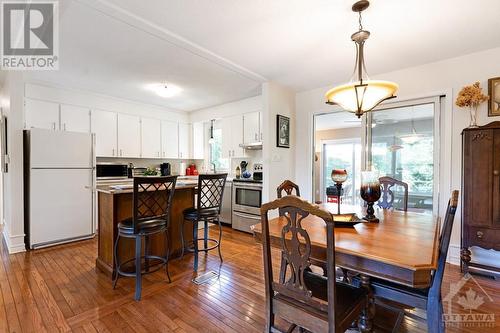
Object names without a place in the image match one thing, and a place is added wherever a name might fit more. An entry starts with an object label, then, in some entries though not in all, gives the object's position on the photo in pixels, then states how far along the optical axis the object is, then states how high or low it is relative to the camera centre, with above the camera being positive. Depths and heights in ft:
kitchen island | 8.18 -2.29
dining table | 3.51 -1.47
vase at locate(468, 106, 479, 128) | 9.10 +1.83
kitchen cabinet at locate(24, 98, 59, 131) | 12.42 +2.62
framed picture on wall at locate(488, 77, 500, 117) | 8.72 +2.45
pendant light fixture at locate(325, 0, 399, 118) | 6.12 +1.89
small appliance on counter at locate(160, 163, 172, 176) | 17.97 -0.44
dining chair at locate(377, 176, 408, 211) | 8.38 -1.07
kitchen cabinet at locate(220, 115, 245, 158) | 16.00 +1.85
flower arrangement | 8.77 +2.38
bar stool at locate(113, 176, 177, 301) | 6.98 -1.81
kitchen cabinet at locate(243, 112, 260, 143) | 15.01 +2.29
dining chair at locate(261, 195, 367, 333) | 3.53 -2.15
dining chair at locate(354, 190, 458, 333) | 4.14 -2.47
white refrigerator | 10.73 -1.08
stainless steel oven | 13.48 -2.35
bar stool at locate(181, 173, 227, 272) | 8.81 -1.51
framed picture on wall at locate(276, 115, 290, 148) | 12.84 +1.74
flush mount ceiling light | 12.91 +4.19
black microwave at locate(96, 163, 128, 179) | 14.47 -0.44
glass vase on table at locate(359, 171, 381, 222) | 6.24 -0.71
